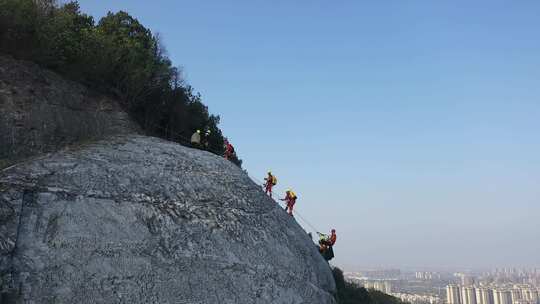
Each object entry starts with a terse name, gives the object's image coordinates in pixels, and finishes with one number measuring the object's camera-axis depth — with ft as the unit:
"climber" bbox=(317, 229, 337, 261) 69.97
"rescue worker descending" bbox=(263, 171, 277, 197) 72.84
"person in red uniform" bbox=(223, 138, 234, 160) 69.22
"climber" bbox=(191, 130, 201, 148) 66.17
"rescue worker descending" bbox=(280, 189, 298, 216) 73.26
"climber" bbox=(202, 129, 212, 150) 74.64
